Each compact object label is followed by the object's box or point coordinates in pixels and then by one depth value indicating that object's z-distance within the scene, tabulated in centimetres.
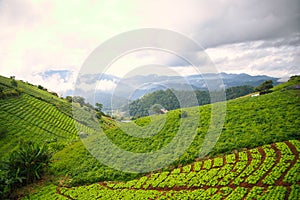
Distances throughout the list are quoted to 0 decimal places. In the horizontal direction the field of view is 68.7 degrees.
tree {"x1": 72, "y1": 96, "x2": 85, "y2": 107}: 8164
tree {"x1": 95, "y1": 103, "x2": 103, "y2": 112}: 8905
